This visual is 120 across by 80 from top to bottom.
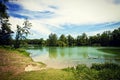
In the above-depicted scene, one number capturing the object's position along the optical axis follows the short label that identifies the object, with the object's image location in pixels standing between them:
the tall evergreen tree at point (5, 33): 24.85
